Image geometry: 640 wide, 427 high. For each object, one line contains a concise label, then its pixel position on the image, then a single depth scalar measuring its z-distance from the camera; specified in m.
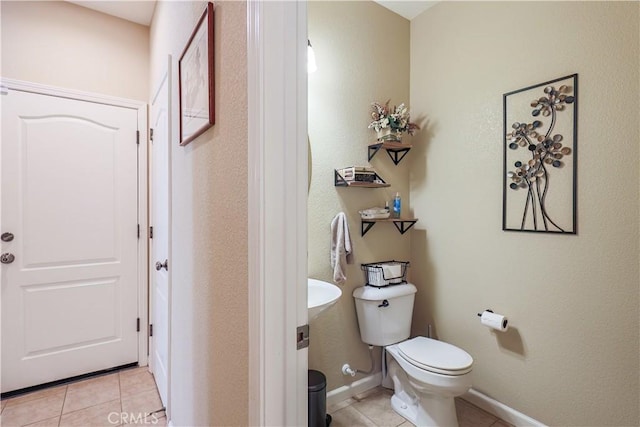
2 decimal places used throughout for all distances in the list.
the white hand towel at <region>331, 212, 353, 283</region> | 1.90
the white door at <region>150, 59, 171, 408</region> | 1.84
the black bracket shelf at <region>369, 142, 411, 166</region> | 2.11
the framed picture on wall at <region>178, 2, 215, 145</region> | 1.03
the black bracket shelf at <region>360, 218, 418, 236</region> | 2.11
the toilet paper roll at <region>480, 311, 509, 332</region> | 1.79
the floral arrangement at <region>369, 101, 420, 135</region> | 2.08
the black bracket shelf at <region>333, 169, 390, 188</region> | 1.95
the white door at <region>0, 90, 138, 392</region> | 2.02
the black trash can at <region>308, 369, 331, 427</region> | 1.55
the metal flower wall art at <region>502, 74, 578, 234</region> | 1.60
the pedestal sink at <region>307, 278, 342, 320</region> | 1.40
